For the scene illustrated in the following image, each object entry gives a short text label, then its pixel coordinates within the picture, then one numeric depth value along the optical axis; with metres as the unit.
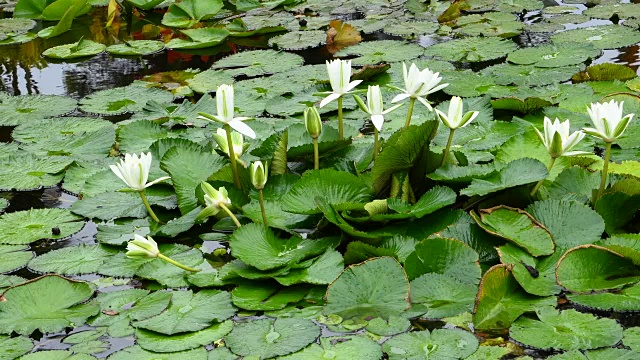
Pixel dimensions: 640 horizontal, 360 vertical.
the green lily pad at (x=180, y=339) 5.04
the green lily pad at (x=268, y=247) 5.60
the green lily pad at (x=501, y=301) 5.05
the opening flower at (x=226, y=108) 5.78
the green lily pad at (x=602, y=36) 9.87
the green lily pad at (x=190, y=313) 5.21
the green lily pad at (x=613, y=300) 5.08
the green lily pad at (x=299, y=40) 11.12
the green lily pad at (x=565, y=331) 4.79
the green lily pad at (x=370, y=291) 5.22
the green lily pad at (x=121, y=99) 9.19
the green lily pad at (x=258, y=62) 10.11
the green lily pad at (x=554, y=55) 9.41
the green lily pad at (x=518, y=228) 5.51
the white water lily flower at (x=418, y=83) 6.09
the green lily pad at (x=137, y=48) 11.54
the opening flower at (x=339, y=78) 6.18
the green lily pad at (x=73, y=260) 6.10
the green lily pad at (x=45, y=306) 5.39
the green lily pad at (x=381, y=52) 10.20
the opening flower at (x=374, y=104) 6.01
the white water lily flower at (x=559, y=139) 5.54
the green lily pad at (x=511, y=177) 5.66
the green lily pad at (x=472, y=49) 9.95
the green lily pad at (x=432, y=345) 4.77
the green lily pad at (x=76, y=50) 11.70
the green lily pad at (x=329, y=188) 6.09
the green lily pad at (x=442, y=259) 5.43
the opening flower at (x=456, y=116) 5.86
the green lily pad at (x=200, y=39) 11.54
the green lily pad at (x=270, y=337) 4.95
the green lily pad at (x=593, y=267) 5.35
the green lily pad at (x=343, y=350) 4.83
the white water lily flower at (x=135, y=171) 5.89
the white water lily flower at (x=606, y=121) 5.52
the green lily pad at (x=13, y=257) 6.23
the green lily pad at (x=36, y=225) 6.65
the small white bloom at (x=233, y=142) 6.37
